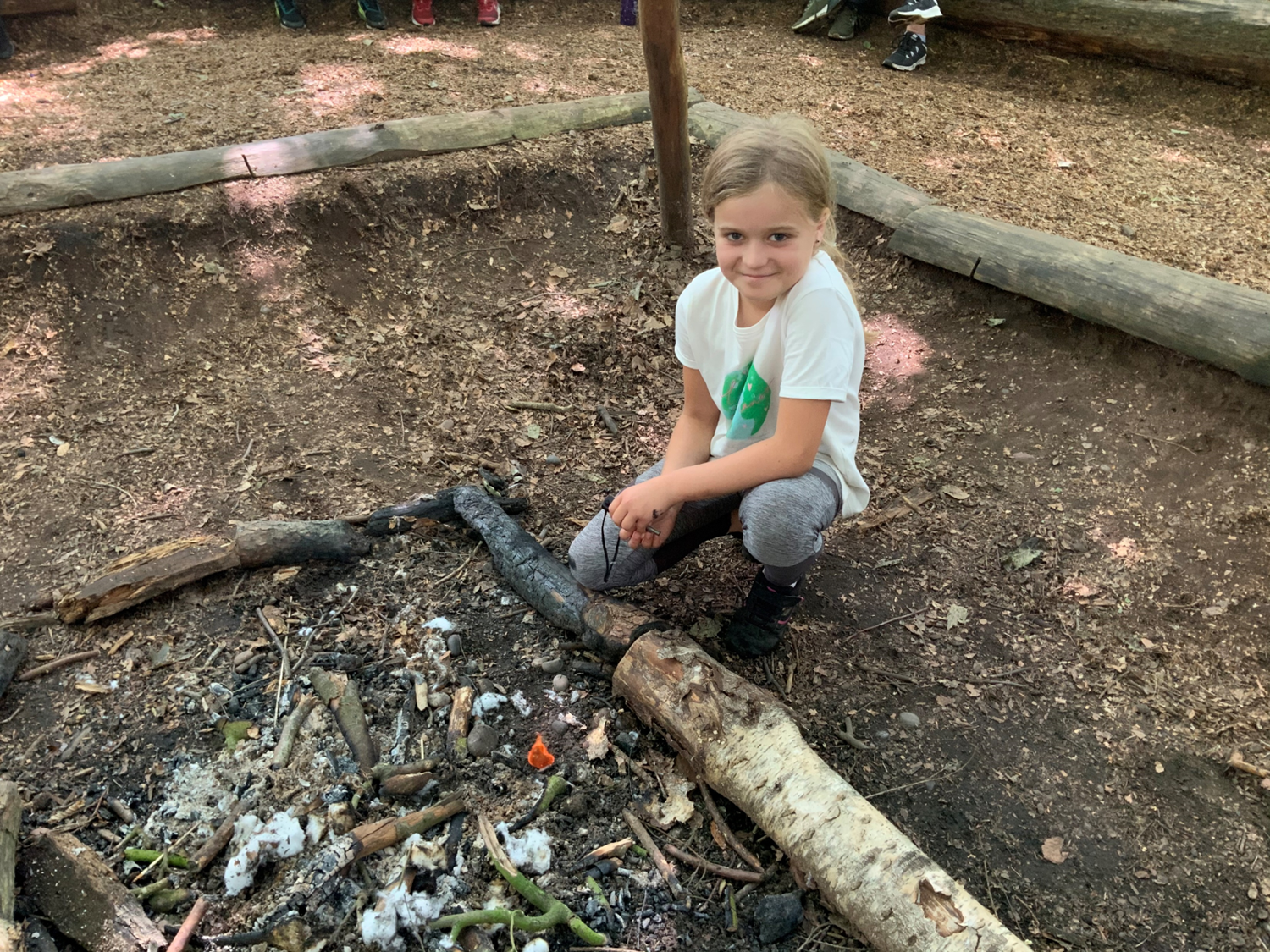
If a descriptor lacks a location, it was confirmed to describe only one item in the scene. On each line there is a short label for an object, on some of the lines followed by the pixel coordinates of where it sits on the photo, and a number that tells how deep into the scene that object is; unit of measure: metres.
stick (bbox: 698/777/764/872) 1.90
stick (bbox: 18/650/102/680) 2.25
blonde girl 1.88
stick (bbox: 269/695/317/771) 2.03
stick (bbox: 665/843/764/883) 1.87
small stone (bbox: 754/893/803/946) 1.77
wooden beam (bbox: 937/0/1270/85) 5.10
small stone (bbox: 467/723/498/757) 2.08
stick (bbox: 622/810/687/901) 1.85
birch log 1.60
